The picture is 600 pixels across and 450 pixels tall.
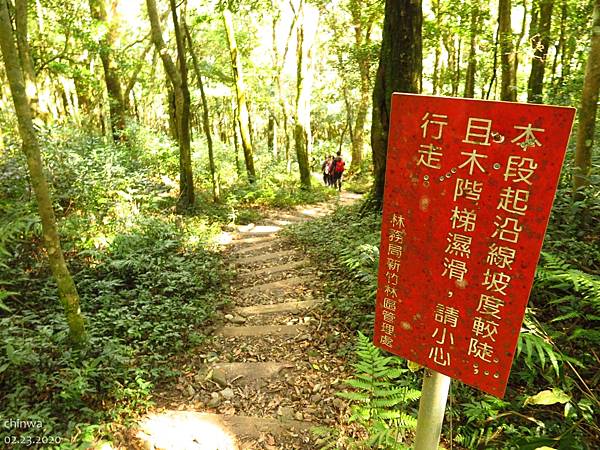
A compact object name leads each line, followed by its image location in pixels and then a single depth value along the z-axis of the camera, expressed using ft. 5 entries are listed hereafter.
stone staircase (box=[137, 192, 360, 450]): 12.45
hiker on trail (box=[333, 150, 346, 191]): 51.62
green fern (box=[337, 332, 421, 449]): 9.25
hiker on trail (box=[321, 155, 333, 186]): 53.31
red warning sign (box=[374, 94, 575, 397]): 5.49
